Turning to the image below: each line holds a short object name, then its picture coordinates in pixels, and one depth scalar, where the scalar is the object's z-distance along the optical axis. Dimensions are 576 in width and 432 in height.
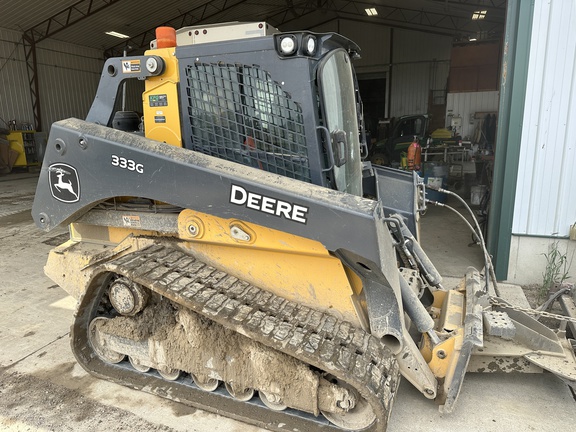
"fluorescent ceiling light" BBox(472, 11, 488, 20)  18.06
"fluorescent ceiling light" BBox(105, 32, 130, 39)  18.15
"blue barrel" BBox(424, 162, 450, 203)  9.07
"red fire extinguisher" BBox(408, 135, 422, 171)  9.13
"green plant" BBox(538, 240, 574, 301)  4.67
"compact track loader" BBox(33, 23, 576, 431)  2.35
